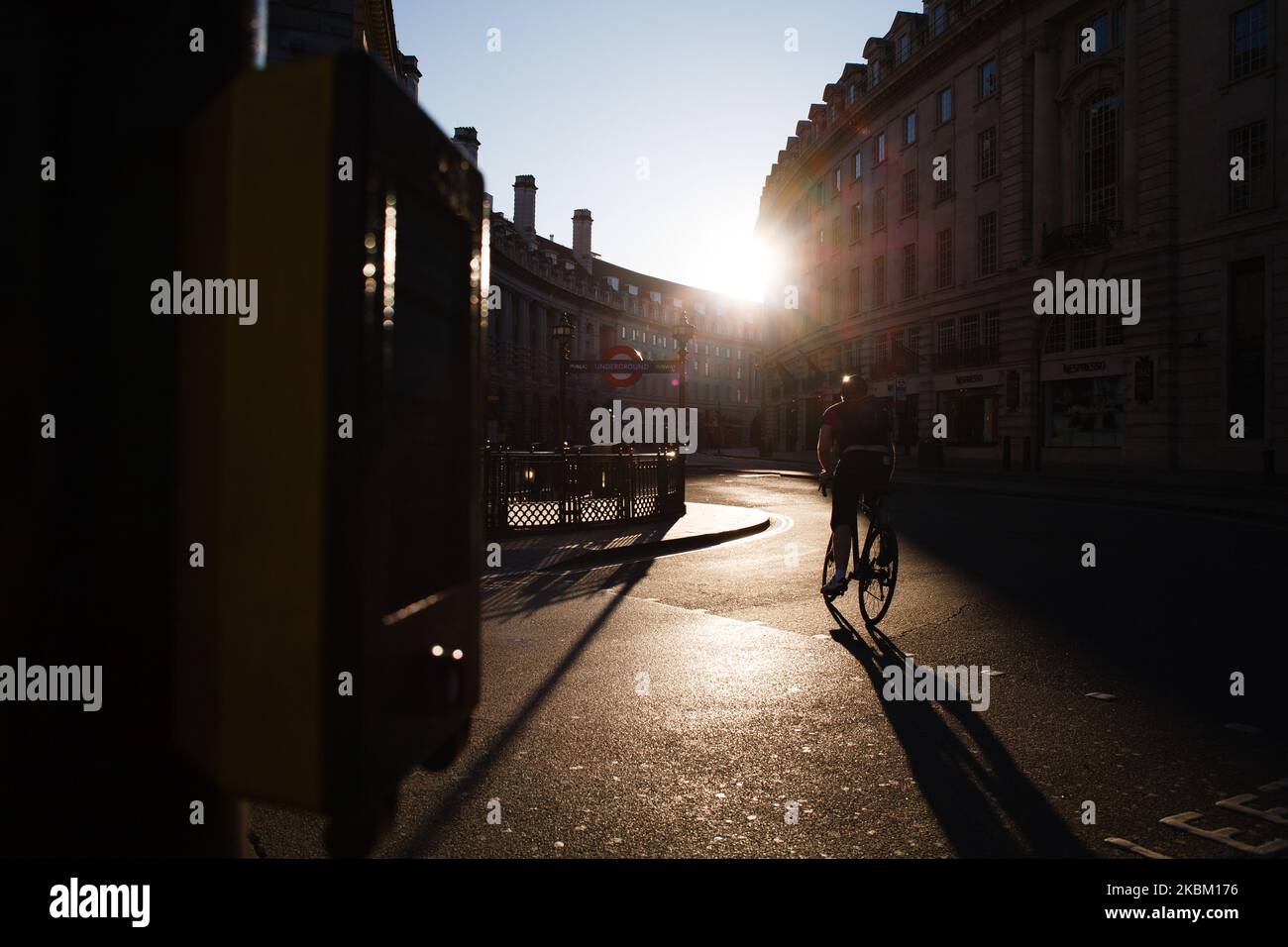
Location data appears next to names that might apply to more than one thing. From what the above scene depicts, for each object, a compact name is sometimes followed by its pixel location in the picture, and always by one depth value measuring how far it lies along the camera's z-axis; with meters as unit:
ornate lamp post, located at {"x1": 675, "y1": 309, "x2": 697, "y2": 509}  21.98
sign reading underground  15.02
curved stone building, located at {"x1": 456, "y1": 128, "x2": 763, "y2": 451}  63.47
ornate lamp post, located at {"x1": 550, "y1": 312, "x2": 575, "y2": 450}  22.67
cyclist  7.59
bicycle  7.34
